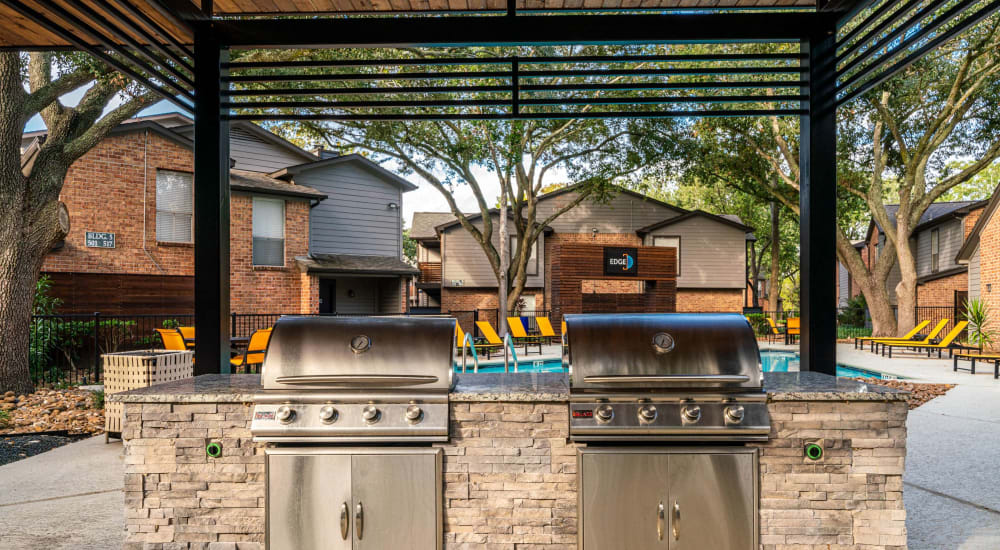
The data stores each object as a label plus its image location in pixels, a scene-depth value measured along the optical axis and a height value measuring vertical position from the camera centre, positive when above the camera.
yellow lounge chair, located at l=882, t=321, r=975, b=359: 14.00 -1.53
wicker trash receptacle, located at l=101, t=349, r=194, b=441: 5.82 -0.93
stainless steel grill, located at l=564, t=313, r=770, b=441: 2.93 -0.54
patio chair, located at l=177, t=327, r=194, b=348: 9.97 -0.91
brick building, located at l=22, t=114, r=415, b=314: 13.03 +1.27
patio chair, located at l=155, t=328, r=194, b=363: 8.55 -0.88
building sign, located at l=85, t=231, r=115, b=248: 13.02 +0.87
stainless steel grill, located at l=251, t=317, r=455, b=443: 2.96 -0.56
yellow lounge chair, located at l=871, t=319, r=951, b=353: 15.20 -1.56
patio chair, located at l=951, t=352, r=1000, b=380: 11.01 -1.57
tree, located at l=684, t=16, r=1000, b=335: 16.56 +4.52
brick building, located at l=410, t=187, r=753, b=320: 24.92 +1.66
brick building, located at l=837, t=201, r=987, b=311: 21.69 +1.10
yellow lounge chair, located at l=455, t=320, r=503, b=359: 12.58 -1.57
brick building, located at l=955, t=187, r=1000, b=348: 15.96 +0.52
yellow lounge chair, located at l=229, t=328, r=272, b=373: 8.70 -1.07
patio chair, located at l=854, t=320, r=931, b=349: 15.73 -1.39
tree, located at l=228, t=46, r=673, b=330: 17.22 +3.85
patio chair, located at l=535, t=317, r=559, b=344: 16.89 -1.39
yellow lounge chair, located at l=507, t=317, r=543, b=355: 16.08 -1.43
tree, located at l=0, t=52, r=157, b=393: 8.45 +1.68
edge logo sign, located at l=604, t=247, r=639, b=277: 19.34 +0.53
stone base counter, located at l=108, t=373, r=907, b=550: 2.99 -0.99
